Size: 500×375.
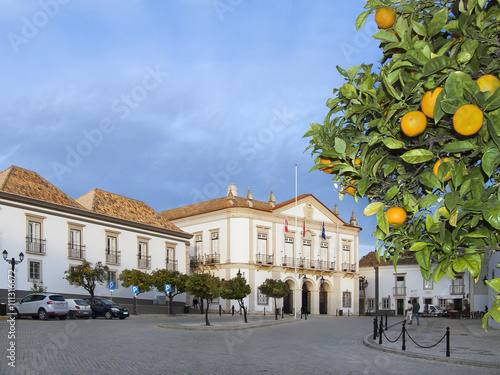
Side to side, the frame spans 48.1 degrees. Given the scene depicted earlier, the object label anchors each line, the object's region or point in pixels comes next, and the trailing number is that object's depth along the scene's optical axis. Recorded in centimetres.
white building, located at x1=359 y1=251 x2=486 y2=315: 5419
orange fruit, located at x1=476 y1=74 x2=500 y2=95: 296
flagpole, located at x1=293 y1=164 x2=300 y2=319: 5082
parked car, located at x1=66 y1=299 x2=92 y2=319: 3209
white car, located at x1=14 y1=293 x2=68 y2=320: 2945
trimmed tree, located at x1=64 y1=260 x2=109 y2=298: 3609
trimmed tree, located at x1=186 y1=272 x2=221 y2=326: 3020
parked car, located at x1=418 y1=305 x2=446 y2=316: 5095
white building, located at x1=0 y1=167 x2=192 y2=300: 3553
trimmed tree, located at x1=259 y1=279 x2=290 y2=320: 4184
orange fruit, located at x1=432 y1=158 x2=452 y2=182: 317
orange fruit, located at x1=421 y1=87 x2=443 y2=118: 297
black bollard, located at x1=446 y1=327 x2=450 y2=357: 1558
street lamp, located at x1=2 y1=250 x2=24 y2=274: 2992
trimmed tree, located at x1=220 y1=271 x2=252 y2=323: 3378
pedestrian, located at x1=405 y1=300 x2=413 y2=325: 3167
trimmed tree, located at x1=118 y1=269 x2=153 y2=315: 3975
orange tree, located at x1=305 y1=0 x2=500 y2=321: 284
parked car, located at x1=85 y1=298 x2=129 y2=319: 3419
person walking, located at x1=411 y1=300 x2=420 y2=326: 3169
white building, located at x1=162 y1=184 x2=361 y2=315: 5275
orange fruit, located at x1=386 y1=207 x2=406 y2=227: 343
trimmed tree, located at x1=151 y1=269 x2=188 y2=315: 4084
